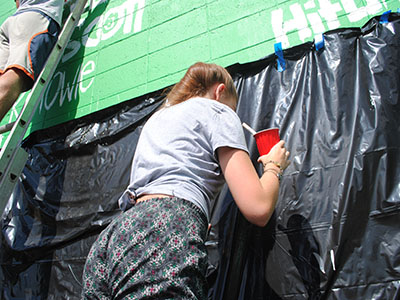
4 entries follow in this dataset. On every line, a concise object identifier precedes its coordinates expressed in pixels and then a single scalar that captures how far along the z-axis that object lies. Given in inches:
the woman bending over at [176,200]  26.0
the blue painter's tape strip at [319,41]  57.2
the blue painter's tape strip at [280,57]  61.2
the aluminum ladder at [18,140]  63.2
